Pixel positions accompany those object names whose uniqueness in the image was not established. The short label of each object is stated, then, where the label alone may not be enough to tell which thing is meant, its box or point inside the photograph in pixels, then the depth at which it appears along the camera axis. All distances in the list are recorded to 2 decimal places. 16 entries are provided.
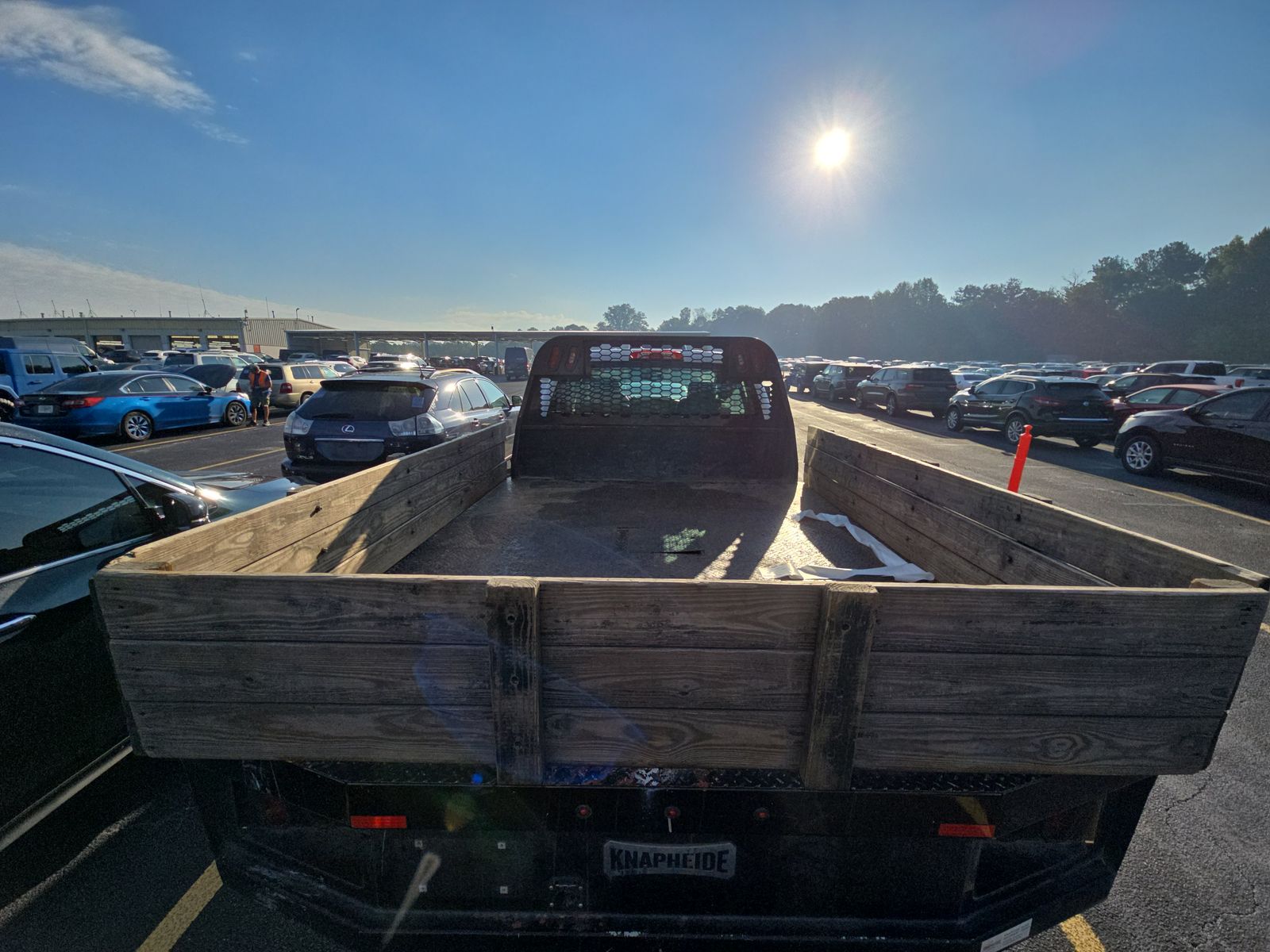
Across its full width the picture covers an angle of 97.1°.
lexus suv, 6.56
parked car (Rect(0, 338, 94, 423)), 15.16
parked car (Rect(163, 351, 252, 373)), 23.52
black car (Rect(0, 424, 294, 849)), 2.23
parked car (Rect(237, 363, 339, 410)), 19.98
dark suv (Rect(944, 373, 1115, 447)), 13.81
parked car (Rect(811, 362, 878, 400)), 26.92
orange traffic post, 7.84
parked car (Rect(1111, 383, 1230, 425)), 12.10
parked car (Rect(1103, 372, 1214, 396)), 21.55
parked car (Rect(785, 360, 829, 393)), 33.69
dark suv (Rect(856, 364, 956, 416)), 20.56
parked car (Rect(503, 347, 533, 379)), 48.97
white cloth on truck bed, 2.60
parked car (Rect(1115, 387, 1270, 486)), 8.85
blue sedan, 12.07
